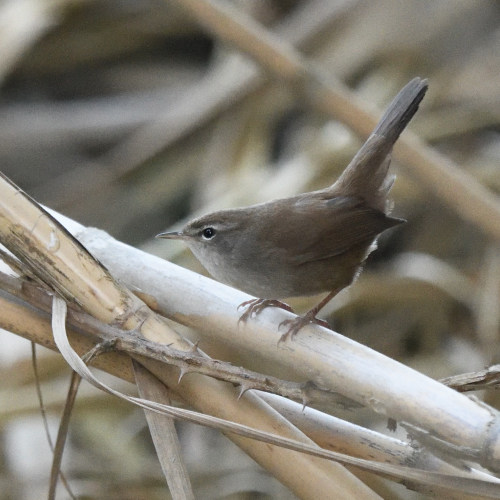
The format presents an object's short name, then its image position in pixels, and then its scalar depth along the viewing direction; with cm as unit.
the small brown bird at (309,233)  570
